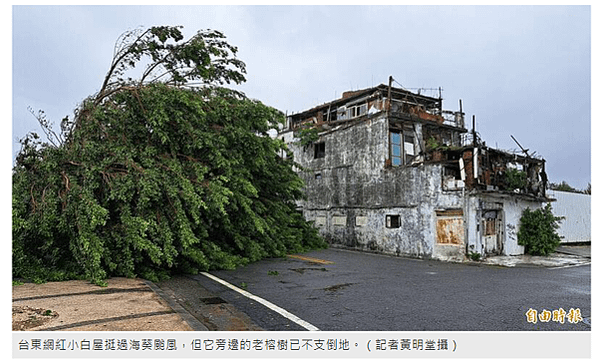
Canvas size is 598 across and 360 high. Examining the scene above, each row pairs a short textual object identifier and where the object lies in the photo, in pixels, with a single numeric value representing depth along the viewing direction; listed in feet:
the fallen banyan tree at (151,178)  30.83
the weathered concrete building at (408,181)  54.29
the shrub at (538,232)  57.88
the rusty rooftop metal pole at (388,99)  64.08
